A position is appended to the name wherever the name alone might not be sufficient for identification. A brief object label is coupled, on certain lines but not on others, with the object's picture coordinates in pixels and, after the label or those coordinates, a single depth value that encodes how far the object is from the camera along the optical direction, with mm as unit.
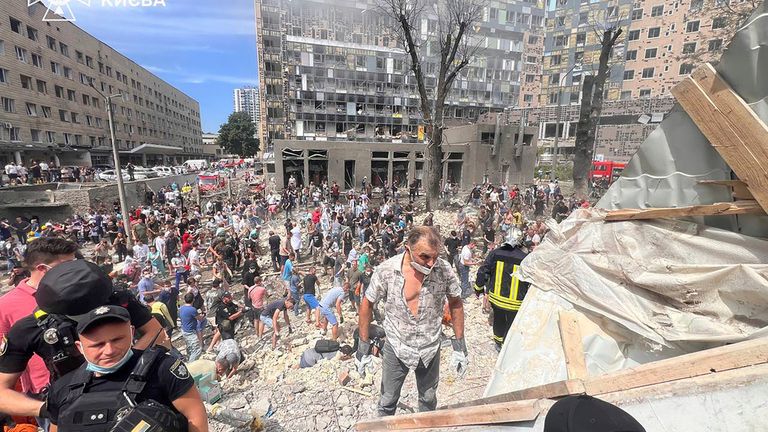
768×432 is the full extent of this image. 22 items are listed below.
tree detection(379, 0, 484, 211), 16719
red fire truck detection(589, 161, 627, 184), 28594
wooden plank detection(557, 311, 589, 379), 2520
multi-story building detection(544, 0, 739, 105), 40438
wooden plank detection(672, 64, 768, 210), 2176
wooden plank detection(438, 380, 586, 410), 1976
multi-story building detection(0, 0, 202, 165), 30219
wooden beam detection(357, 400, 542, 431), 1920
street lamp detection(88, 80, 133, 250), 14654
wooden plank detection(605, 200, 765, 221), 2309
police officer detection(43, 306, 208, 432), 1578
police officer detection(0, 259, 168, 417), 2049
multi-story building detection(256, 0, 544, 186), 38906
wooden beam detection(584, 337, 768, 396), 1709
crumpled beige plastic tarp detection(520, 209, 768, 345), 2234
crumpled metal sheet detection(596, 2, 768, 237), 2227
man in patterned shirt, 2967
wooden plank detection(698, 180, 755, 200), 2322
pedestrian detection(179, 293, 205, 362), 6512
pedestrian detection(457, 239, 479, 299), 8711
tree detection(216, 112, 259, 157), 61625
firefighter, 4043
